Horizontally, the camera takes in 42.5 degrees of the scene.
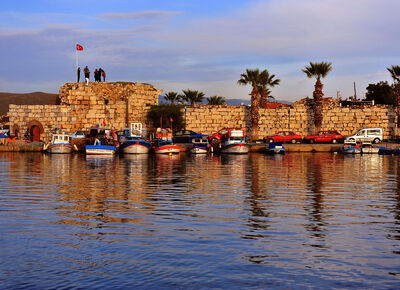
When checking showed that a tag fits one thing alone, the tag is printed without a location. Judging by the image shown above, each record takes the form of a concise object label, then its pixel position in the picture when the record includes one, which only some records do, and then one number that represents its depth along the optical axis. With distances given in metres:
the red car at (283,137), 48.78
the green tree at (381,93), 73.69
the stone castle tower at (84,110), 49.25
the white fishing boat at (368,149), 45.20
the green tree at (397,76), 49.42
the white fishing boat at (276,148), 44.72
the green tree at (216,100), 81.60
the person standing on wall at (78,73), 50.44
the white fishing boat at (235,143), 44.88
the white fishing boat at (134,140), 44.53
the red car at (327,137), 48.22
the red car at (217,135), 48.62
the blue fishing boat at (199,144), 45.16
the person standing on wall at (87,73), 49.53
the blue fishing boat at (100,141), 42.97
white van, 47.41
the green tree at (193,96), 76.75
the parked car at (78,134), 47.68
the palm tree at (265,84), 54.81
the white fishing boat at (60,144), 44.97
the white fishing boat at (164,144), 44.44
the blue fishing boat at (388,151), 44.19
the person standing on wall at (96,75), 50.81
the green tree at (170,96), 80.44
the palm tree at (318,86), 49.16
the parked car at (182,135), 48.97
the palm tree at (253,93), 49.19
